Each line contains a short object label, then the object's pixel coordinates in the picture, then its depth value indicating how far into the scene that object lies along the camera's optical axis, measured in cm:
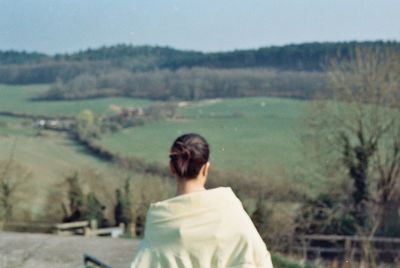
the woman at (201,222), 358
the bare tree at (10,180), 2339
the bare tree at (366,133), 2655
